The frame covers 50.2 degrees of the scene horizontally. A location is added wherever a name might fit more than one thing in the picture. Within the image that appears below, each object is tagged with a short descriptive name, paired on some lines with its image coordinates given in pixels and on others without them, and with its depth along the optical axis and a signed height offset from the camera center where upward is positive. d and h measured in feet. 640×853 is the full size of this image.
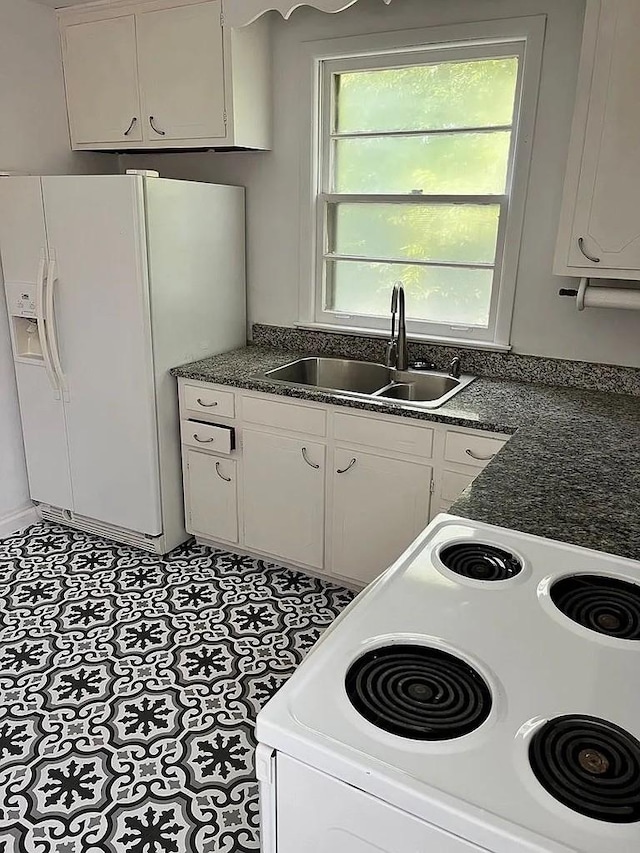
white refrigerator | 9.14 -1.68
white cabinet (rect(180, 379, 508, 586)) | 8.19 -3.42
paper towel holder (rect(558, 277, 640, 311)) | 7.74 -0.96
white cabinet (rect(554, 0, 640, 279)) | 6.78 +0.53
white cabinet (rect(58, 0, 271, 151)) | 9.23 +1.68
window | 8.89 +0.27
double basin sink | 9.42 -2.40
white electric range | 2.59 -2.13
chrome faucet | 9.31 -1.79
